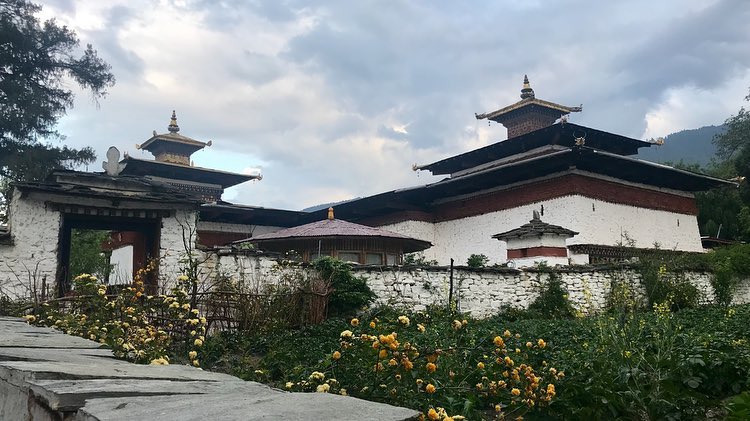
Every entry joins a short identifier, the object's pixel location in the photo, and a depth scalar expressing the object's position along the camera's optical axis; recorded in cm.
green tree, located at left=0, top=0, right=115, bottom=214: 2688
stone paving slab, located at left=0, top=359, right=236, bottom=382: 229
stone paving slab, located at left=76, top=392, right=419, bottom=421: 161
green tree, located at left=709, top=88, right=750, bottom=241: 2698
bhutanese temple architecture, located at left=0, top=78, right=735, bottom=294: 1471
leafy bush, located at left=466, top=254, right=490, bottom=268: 1751
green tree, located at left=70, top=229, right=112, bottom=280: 1995
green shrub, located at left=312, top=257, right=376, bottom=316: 1127
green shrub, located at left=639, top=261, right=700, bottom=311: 1426
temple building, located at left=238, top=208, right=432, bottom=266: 1491
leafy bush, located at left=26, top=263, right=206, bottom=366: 559
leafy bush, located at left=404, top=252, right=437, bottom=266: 1878
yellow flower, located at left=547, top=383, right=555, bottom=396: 373
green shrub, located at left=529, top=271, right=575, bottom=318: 1364
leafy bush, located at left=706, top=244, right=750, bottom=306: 1579
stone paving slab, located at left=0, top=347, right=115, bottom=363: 295
